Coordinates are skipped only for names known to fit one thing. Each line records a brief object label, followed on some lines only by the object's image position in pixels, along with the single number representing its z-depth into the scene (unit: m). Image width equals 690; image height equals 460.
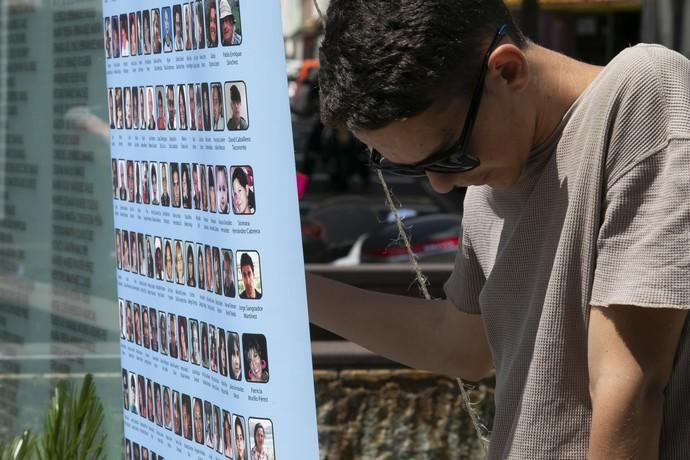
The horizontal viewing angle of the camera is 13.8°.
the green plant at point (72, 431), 3.75
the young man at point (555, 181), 2.98
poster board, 3.05
